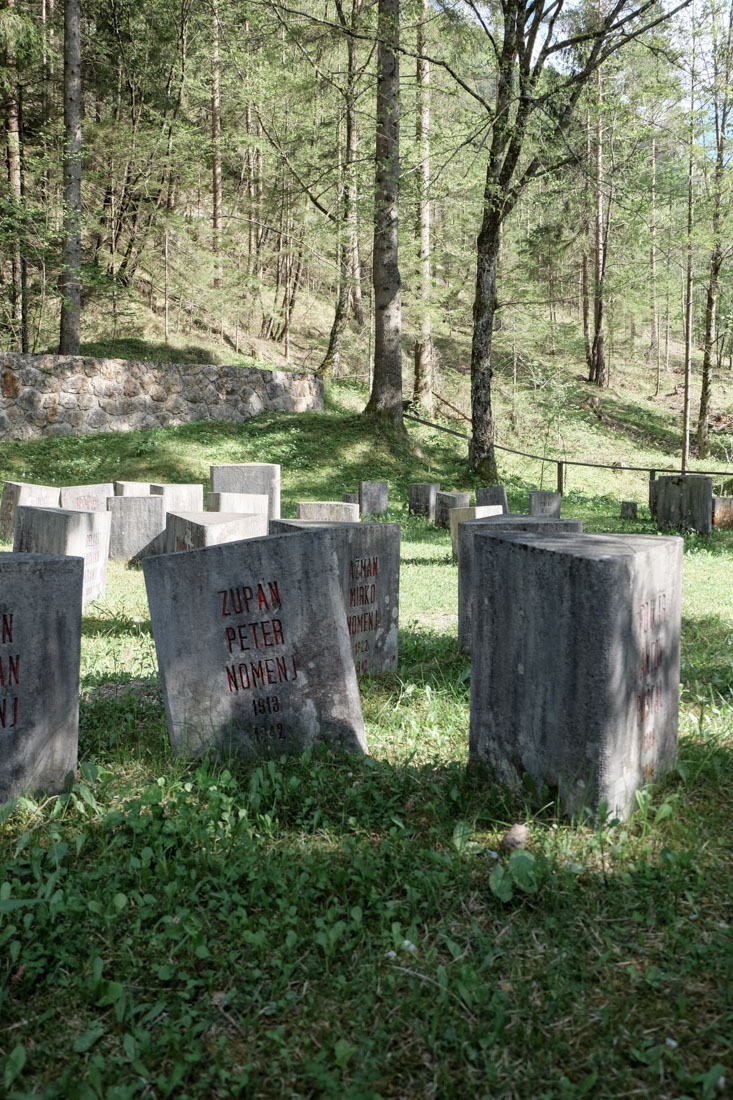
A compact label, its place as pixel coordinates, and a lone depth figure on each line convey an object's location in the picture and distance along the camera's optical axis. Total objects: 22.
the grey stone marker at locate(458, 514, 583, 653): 6.13
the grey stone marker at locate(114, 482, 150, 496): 11.73
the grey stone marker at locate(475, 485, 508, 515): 12.63
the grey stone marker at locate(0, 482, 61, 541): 10.68
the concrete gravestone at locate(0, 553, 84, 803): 3.53
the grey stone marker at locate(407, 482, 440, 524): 14.96
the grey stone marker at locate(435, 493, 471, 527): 13.45
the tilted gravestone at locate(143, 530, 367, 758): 4.04
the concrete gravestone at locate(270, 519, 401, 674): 5.58
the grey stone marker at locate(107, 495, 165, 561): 10.27
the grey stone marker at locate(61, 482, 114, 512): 10.40
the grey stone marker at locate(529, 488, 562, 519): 12.16
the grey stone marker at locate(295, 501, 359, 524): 10.26
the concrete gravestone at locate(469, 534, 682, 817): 3.20
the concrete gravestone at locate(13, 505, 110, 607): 7.59
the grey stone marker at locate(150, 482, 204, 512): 11.34
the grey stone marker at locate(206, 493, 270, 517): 10.23
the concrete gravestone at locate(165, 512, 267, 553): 7.44
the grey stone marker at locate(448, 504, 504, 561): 10.45
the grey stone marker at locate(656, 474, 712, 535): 13.51
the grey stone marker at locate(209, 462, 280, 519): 12.25
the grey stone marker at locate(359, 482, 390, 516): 14.76
